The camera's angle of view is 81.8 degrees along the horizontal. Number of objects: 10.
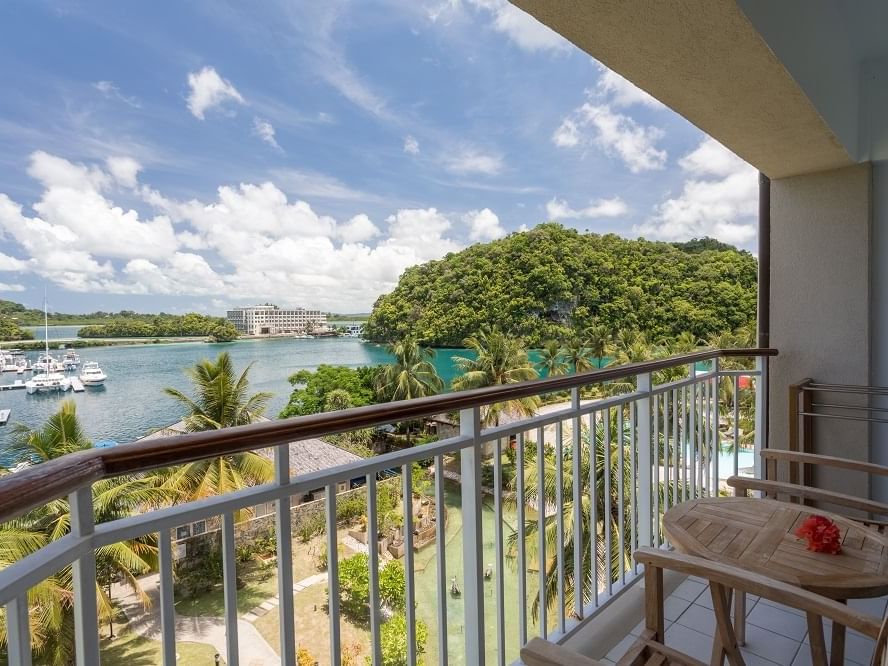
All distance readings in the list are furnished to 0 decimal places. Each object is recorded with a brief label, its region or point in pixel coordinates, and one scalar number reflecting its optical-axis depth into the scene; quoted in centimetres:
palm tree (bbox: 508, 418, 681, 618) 1056
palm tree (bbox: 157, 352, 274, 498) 1334
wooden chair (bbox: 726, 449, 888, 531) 156
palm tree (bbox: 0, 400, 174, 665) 902
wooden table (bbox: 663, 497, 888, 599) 119
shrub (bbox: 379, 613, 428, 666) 1283
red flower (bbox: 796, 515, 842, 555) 130
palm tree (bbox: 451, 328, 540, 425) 2245
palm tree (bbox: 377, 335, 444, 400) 2556
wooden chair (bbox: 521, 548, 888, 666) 97
